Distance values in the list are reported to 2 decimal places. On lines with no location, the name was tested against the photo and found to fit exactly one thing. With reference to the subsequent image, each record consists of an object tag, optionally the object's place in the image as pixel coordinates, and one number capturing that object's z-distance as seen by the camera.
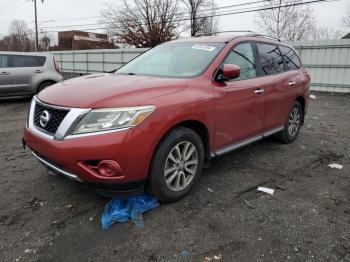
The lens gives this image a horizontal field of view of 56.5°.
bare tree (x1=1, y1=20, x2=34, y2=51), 52.19
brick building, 40.97
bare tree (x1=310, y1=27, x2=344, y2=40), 41.84
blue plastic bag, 3.05
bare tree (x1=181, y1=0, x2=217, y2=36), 35.94
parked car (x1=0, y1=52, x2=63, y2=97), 9.99
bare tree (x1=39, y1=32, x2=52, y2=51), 49.94
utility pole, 35.47
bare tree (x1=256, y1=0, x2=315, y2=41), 38.16
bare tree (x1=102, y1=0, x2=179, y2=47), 34.16
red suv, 2.79
